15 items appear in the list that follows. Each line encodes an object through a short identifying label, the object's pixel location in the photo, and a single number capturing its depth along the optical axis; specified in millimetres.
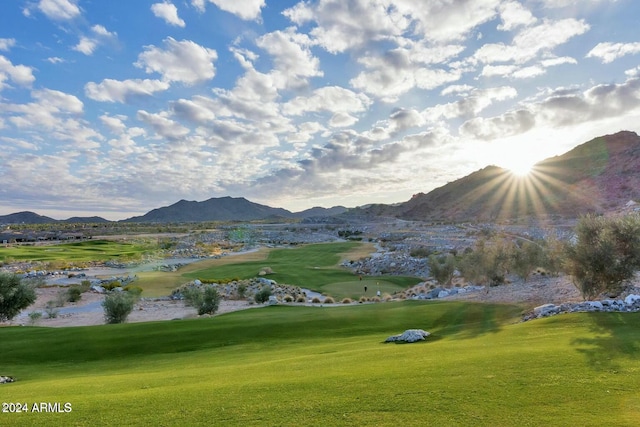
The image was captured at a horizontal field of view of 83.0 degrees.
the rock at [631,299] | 17078
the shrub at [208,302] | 34125
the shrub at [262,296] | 40656
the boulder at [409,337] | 16970
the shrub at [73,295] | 45469
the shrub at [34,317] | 34200
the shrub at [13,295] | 29047
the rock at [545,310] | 18359
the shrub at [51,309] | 37188
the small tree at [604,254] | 19875
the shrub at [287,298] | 41403
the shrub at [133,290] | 43231
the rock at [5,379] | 14625
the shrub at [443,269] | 42250
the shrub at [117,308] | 31297
